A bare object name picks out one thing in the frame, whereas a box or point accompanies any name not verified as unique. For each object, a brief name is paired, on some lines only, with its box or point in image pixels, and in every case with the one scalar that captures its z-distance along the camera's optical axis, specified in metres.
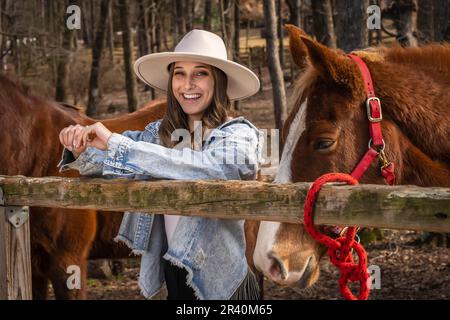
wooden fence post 2.87
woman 2.59
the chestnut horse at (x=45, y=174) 5.23
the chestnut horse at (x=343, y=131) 2.61
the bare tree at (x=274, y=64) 8.23
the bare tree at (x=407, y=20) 7.70
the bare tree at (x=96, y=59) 12.81
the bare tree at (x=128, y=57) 13.14
